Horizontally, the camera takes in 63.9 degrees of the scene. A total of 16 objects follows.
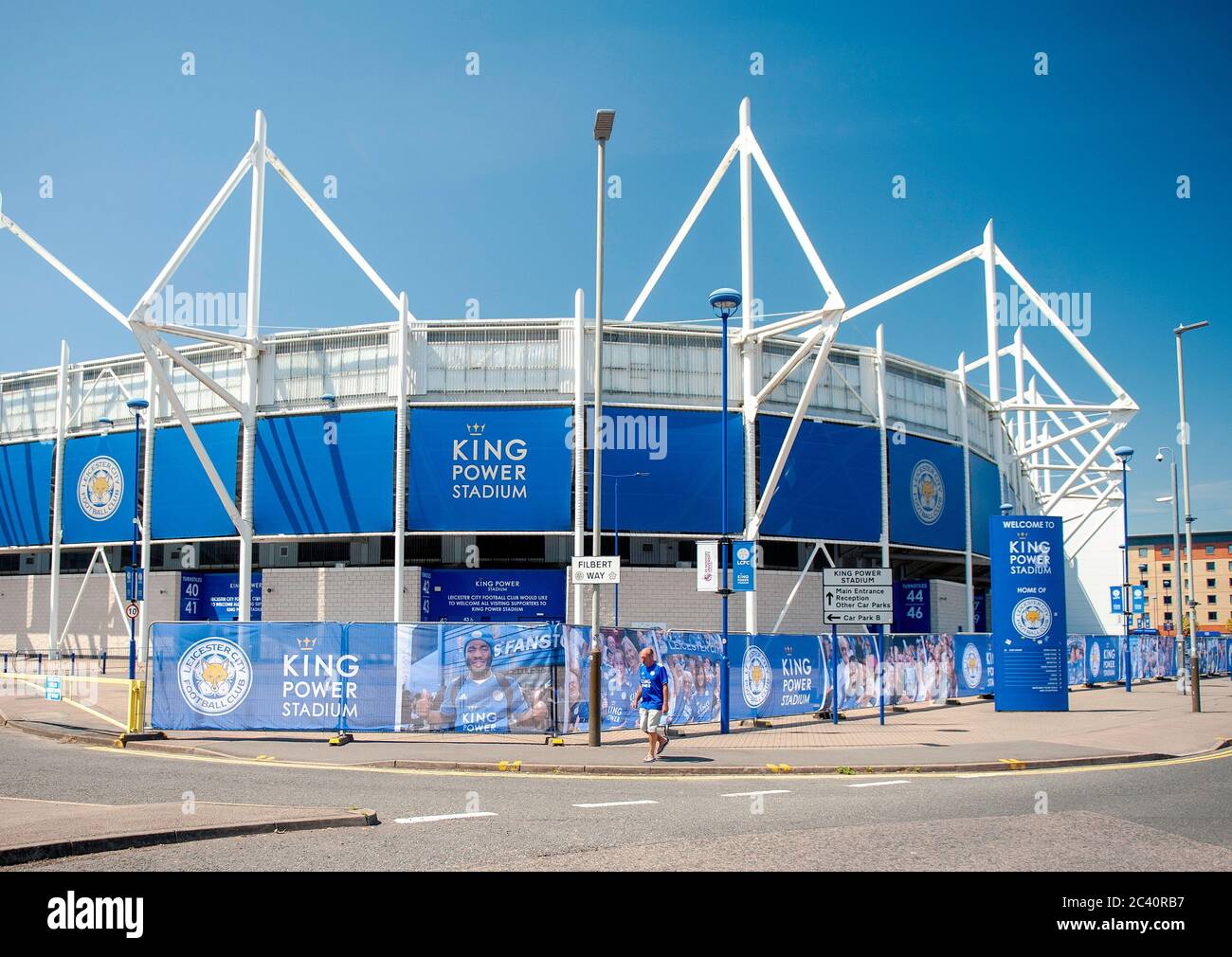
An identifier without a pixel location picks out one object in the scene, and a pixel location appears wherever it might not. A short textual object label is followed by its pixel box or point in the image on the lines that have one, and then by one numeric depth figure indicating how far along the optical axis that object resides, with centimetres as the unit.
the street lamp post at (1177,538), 3253
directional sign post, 2098
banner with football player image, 1742
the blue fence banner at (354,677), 1736
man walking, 1521
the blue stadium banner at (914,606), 4881
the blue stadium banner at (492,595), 4034
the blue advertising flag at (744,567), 2023
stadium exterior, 3959
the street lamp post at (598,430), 1652
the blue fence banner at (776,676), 2106
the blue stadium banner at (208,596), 4356
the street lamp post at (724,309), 1948
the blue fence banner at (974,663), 2922
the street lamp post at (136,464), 2879
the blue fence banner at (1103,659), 3784
